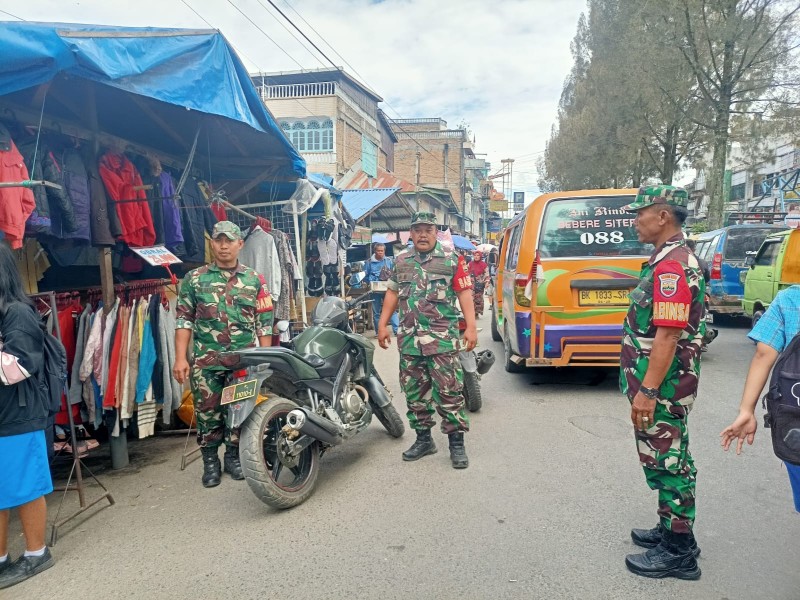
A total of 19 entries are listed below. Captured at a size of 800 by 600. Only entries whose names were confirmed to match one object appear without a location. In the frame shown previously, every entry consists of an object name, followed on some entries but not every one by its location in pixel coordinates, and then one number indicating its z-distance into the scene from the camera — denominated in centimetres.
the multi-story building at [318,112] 2453
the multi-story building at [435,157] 4706
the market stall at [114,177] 324
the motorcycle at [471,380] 532
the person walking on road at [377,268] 1124
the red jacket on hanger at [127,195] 451
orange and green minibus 553
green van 749
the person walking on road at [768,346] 208
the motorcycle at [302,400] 332
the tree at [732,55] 1616
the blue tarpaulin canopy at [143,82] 292
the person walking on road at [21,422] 261
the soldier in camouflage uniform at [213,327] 388
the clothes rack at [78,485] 329
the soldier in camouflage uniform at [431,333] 404
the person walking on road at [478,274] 1283
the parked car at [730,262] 1036
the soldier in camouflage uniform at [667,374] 247
